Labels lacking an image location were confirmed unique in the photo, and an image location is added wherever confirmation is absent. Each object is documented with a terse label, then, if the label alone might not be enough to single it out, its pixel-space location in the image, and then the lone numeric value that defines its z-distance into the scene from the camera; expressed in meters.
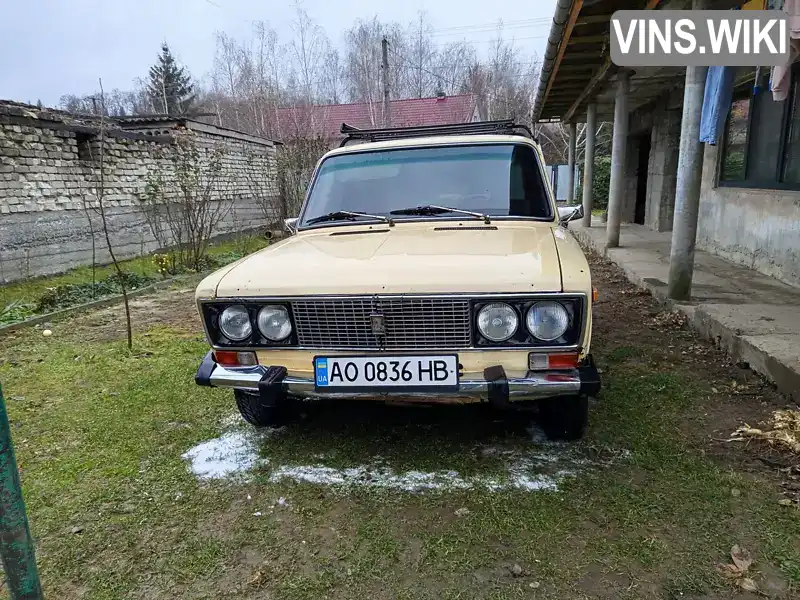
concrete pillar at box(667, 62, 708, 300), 4.87
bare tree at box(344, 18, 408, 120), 33.75
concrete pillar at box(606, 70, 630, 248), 8.32
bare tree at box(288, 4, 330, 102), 31.31
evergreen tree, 36.16
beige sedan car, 2.40
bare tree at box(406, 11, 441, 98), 36.88
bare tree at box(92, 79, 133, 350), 5.06
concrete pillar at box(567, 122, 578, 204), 15.74
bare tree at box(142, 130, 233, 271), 9.27
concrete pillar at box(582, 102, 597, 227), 11.43
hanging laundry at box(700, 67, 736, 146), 5.32
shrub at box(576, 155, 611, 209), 20.25
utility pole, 19.16
